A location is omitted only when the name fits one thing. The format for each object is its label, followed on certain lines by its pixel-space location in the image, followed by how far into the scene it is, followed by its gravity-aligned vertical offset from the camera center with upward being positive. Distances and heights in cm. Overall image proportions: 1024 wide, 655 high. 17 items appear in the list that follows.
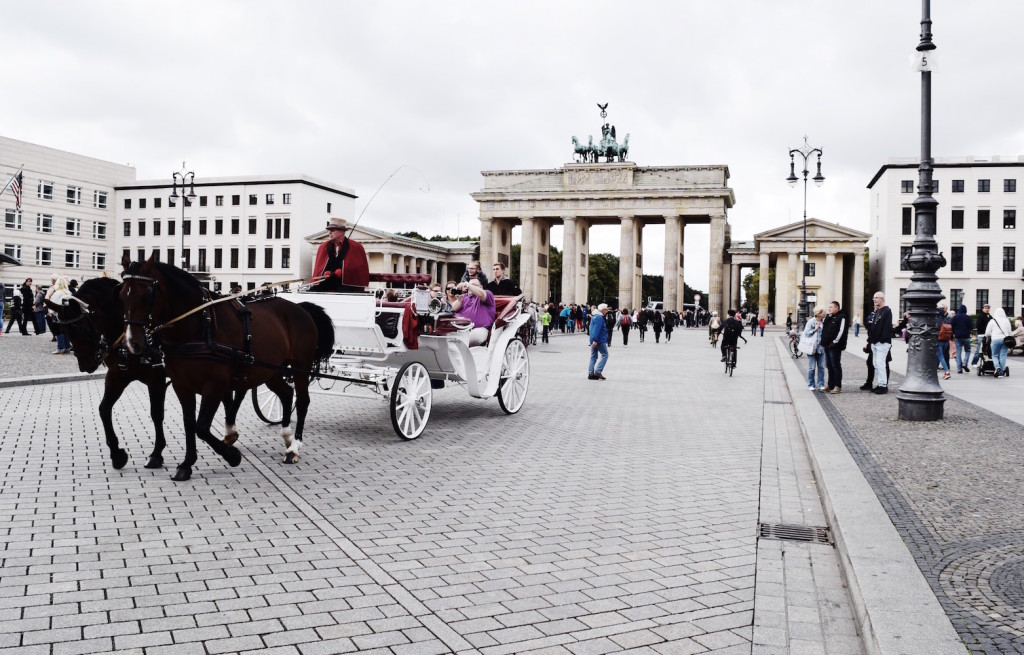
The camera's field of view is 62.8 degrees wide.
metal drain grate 607 -142
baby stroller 2169 -46
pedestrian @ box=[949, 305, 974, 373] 2292 +38
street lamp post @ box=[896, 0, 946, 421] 1163 +69
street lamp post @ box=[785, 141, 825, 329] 4184 +817
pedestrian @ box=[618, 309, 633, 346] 3677 +66
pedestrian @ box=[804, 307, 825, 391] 1653 -26
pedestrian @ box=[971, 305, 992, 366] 2272 +81
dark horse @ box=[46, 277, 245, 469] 748 -17
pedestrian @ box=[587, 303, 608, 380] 1948 -14
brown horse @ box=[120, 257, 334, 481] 689 -5
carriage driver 982 +81
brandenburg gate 8038 +1270
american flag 4034 +678
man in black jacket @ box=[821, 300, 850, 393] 1619 +2
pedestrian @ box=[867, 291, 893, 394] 1559 +8
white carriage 968 -19
